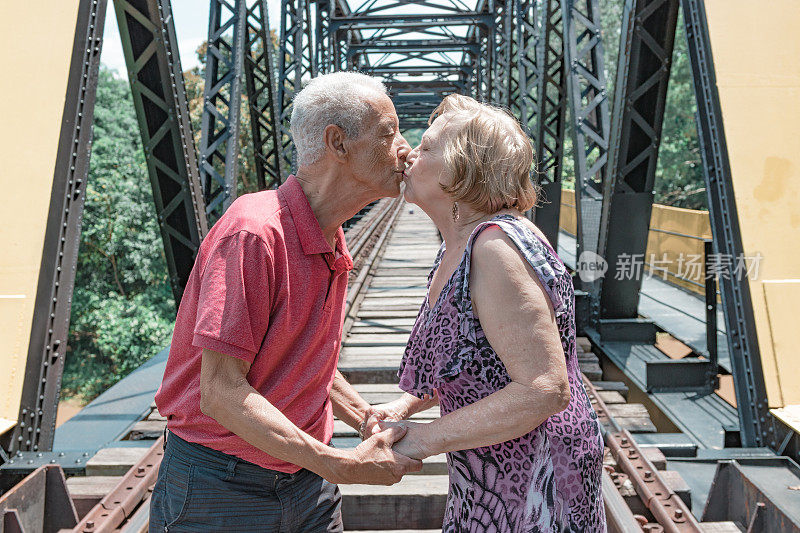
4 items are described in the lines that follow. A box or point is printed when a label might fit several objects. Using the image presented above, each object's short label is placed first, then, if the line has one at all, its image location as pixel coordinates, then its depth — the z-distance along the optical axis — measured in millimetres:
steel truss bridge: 3680
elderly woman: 1495
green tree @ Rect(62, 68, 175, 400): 23922
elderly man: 1603
